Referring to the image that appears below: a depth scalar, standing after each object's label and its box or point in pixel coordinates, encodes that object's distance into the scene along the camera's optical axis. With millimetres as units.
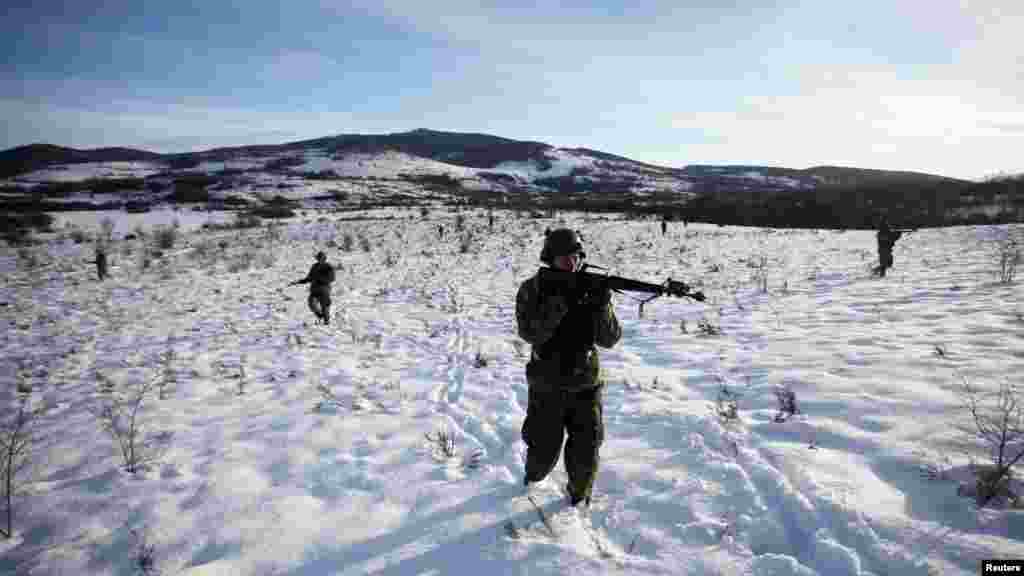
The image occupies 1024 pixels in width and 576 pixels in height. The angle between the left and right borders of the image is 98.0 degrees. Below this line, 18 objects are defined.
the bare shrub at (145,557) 2723
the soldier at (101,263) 13961
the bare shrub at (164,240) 20625
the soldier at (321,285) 9047
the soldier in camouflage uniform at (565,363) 2852
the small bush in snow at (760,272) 10739
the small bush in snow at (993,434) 2785
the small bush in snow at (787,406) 4239
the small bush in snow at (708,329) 7496
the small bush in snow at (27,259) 16469
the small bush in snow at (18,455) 3357
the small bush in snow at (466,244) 20925
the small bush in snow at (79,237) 21906
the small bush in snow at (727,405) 4336
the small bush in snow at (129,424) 3990
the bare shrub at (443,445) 4082
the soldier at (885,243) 10594
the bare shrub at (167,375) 5766
